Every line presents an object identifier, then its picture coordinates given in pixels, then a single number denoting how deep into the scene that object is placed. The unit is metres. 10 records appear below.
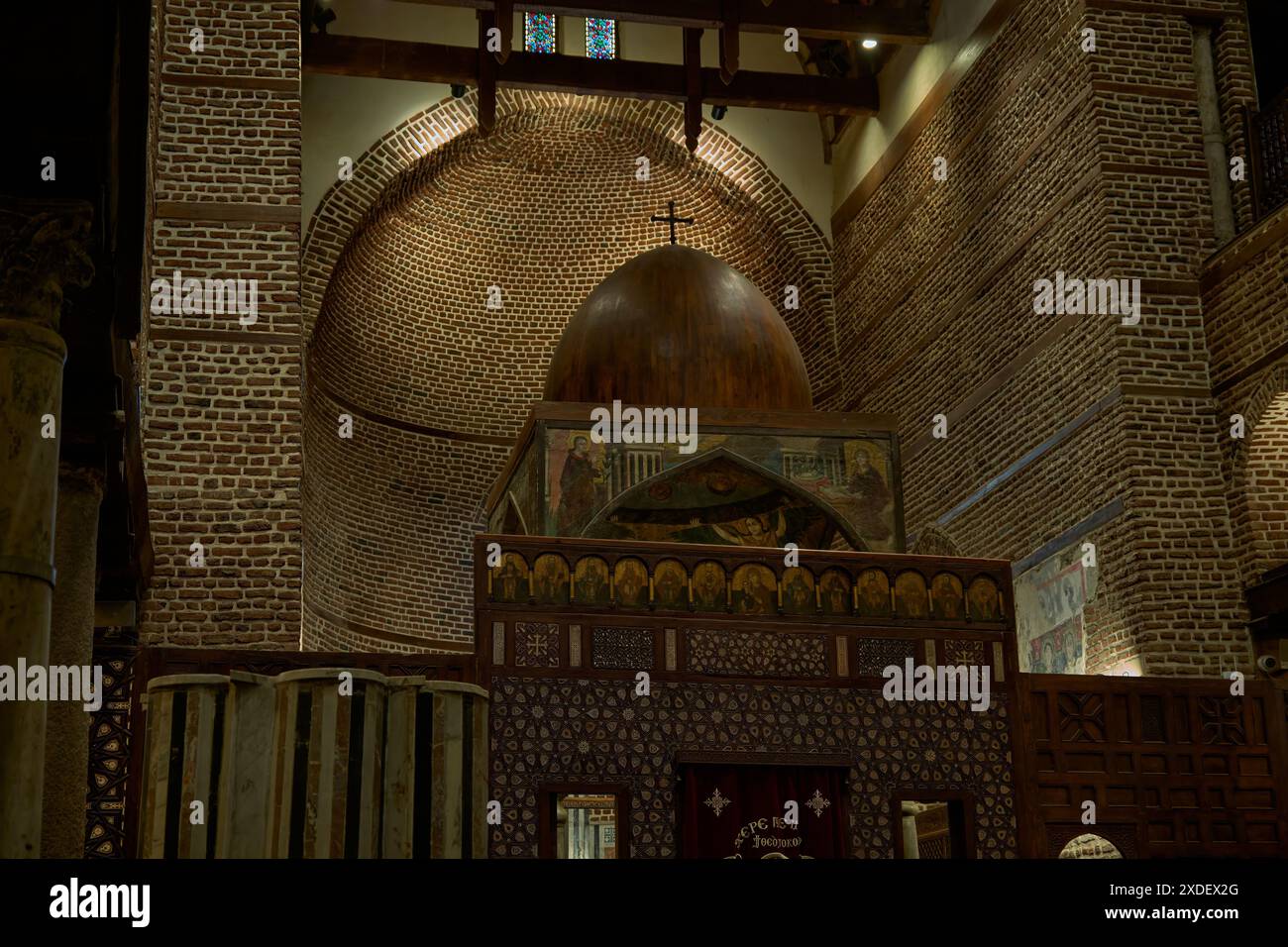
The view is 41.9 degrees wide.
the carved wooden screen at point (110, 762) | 10.59
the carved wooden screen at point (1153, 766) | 11.88
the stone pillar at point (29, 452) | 6.13
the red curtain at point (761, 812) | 11.26
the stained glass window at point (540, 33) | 19.45
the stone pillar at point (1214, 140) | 14.15
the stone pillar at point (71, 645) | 8.81
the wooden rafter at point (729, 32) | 16.80
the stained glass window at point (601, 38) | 19.47
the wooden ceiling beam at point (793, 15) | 16.27
